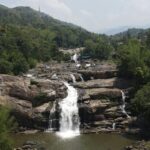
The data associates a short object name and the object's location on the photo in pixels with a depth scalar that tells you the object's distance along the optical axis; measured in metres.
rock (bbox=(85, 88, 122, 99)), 47.00
